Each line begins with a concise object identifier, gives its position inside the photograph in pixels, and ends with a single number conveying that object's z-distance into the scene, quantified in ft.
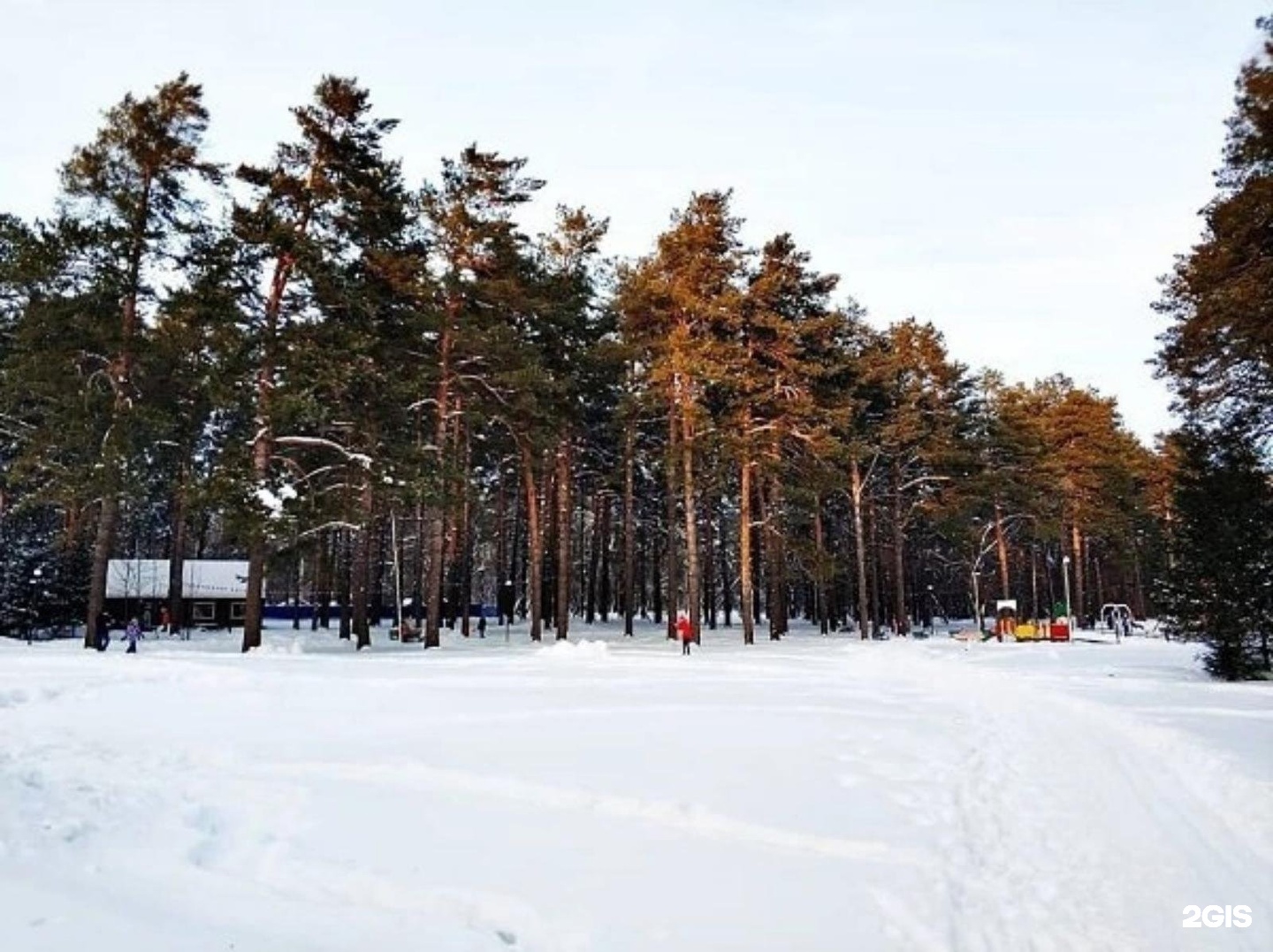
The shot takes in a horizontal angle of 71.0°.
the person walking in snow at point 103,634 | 84.21
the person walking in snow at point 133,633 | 81.71
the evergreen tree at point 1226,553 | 67.92
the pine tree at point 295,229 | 77.92
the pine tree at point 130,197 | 81.30
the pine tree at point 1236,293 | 57.52
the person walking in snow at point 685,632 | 88.84
